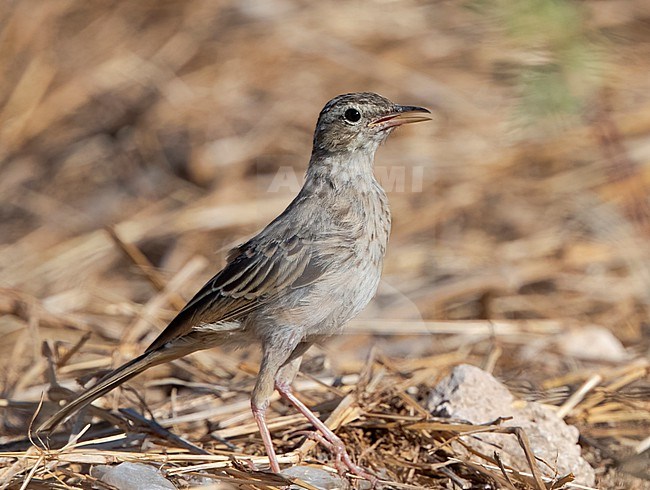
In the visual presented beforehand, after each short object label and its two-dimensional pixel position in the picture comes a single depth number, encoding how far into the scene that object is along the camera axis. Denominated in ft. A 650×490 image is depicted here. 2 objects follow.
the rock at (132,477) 26.17
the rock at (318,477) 28.94
